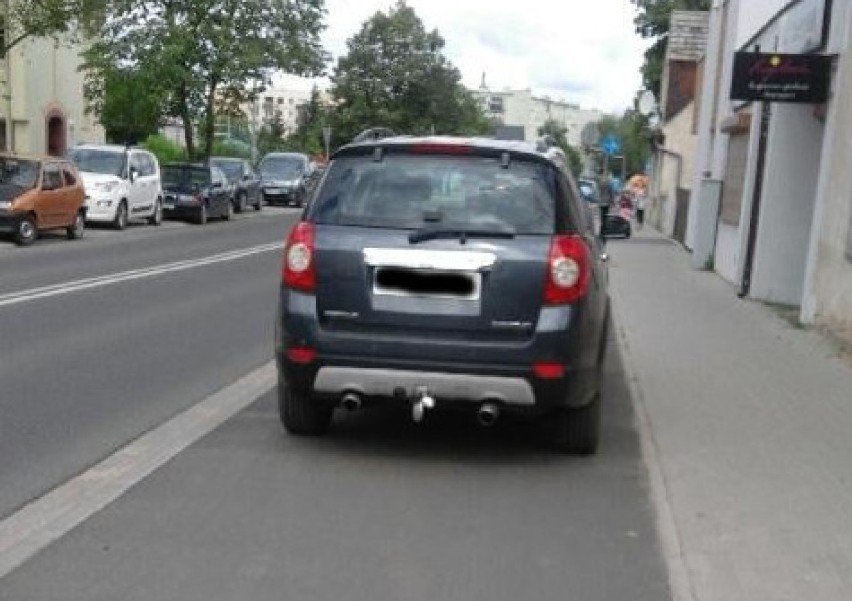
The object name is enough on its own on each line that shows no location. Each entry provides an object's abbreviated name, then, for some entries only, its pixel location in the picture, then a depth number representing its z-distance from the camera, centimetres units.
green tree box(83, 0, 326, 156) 3388
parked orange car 2128
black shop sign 1407
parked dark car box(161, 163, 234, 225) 3159
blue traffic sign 3678
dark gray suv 625
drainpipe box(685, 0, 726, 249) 2619
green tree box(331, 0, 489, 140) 8100
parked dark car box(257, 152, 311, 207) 4633
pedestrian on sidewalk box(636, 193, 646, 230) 3853
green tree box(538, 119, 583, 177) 9062
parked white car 2650
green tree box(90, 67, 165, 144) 3419
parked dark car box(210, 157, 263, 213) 3856
